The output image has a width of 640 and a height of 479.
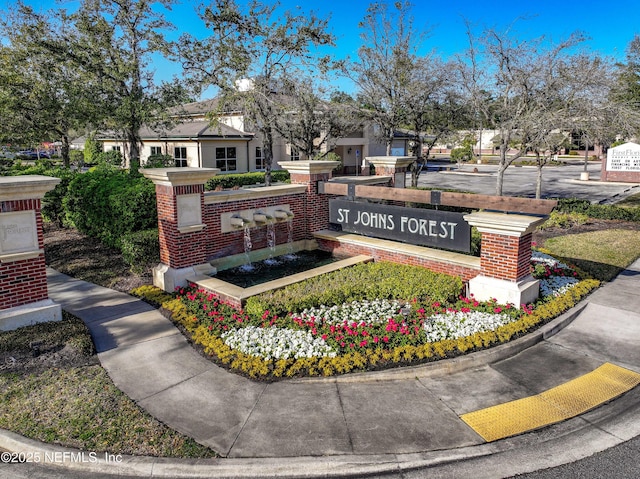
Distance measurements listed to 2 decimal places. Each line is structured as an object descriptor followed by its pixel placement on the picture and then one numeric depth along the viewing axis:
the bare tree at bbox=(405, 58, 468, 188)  22.56
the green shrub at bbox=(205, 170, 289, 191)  30.77
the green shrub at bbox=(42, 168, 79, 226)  16.39
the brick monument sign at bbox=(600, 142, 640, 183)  30.94
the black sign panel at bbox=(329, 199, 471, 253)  9.73
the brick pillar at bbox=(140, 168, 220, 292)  9.85
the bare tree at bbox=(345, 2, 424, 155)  23.73
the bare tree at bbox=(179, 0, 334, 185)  21.78
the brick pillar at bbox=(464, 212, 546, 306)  8.64
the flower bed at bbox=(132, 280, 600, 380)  6.87
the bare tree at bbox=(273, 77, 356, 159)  24.67
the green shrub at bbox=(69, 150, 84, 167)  41.06
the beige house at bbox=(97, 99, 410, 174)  33.50
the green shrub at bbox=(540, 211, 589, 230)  17.95
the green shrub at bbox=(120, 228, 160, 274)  11.48
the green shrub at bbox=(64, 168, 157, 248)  12.20
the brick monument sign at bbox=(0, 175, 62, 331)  7.85
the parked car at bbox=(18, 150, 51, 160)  63.08
